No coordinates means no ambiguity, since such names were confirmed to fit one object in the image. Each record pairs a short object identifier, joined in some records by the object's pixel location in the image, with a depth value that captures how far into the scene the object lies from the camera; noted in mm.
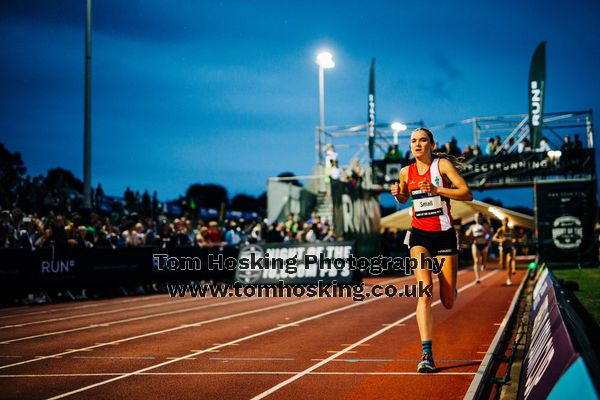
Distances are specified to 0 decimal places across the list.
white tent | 36256
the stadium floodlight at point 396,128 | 32781
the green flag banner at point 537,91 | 30125
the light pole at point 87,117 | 22078
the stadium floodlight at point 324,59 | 34594
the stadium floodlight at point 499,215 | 19430
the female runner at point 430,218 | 6719
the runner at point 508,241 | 20234
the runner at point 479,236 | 20375
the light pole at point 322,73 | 34375
